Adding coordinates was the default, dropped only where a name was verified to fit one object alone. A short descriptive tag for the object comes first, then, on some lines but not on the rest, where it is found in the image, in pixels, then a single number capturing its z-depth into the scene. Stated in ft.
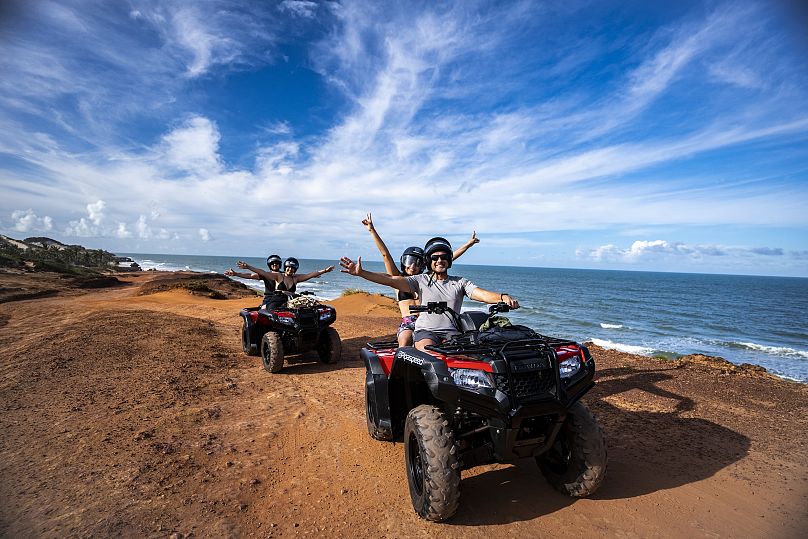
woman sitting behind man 15.31
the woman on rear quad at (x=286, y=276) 28.04
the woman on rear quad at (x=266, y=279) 27.03
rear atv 24.08
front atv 9.04
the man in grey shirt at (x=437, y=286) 13.00
